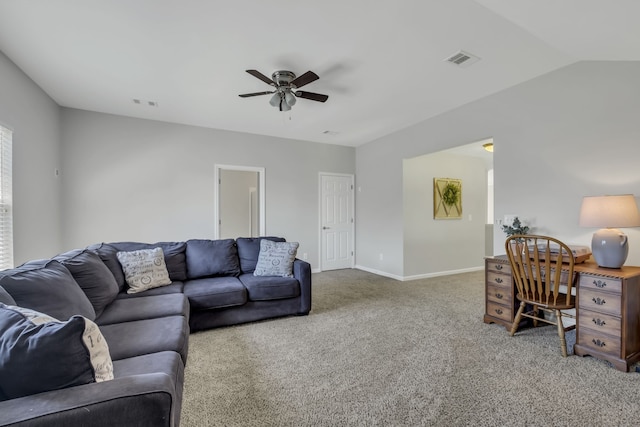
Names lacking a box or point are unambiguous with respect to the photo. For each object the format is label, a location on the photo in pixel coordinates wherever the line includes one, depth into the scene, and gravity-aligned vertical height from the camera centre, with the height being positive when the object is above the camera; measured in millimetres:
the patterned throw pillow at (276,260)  3357 -575
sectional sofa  913 -586
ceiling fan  2805 +1230
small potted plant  3197 -204
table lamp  2271 -103
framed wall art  5332 +218
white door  5891 -239
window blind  2744 +82
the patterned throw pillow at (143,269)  2814 -586
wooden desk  2135 -793
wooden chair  2344 -575
